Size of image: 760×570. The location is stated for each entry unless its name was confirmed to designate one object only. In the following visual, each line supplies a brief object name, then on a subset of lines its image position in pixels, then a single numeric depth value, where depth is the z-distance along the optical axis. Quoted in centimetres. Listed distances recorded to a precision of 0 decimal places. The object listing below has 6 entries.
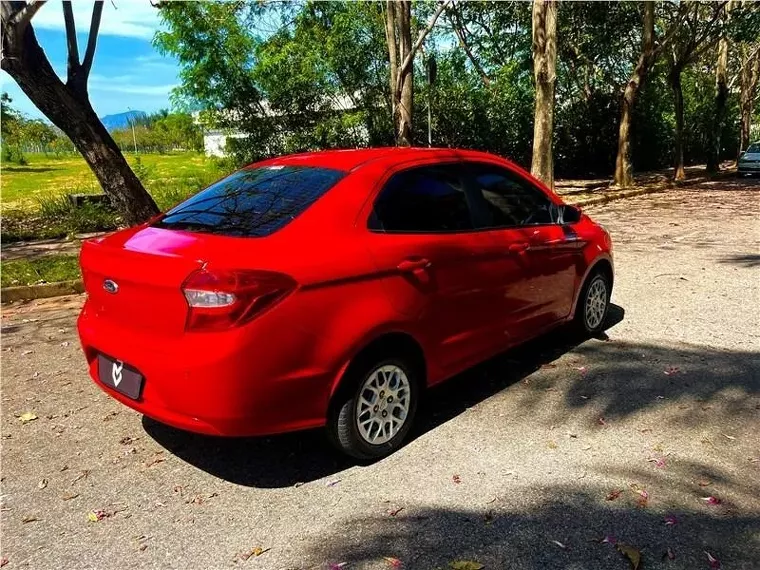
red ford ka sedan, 281
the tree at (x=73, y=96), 657
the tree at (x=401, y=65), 1270
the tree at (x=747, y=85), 3369
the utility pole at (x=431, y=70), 1336
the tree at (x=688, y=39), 1942
